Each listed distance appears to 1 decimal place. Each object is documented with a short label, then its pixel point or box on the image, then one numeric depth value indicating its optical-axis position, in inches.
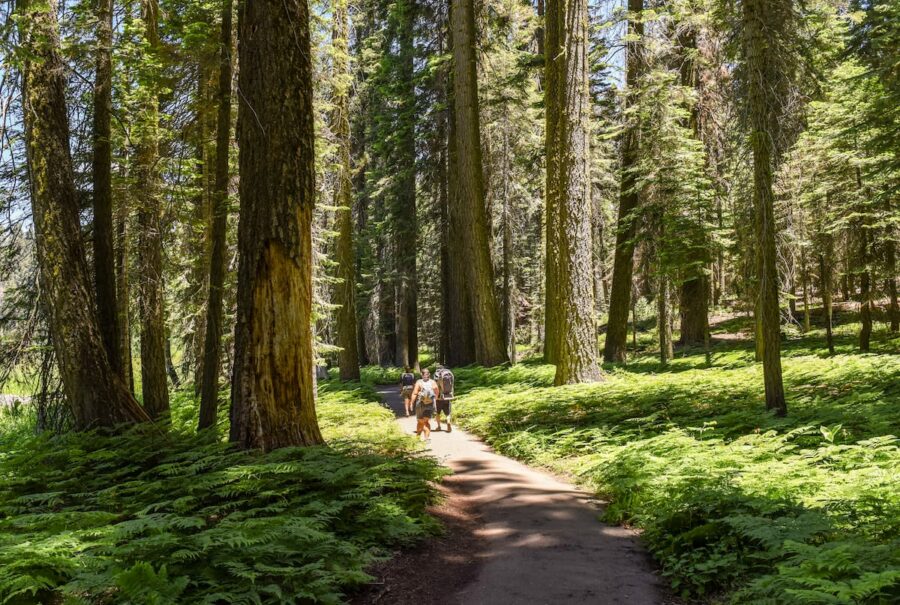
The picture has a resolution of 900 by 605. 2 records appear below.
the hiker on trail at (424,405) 450.7
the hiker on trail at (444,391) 482.7
